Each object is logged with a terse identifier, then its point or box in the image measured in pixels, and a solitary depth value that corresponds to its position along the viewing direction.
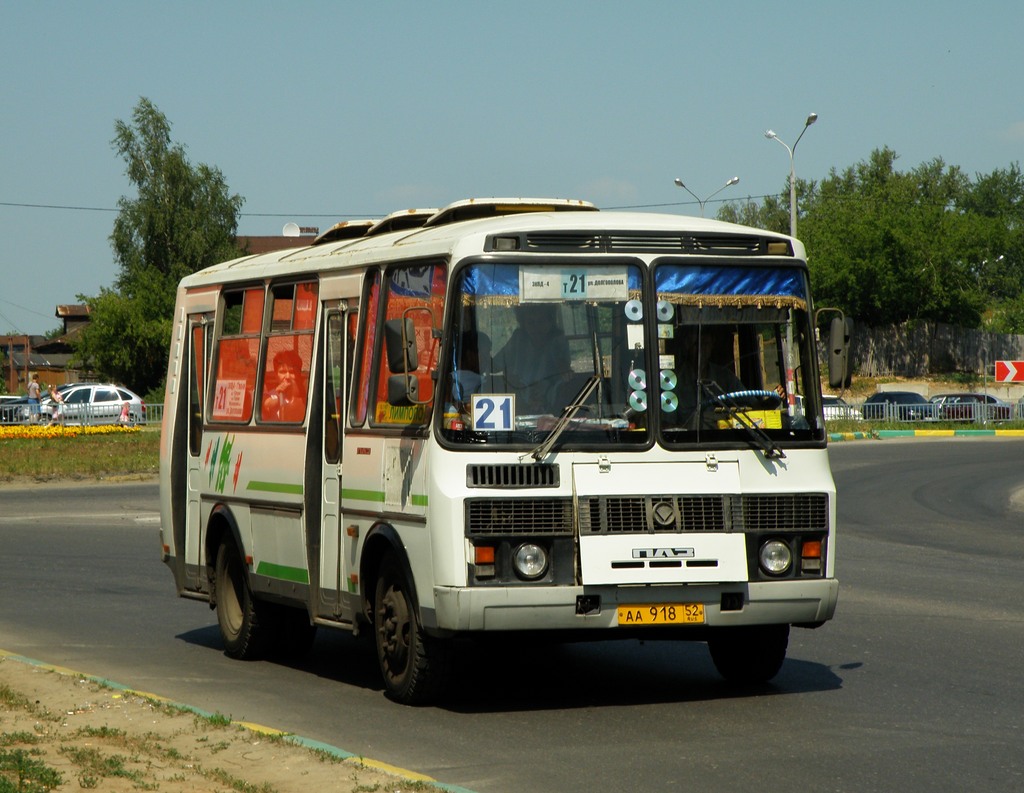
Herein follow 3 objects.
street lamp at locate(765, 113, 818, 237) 49.66
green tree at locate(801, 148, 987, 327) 74.06
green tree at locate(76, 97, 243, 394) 79.75
